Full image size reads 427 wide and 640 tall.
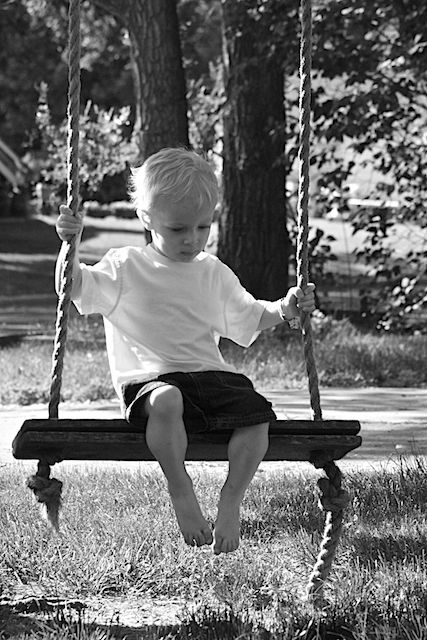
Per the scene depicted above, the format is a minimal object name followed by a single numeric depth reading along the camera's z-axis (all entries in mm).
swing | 5247
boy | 5462
